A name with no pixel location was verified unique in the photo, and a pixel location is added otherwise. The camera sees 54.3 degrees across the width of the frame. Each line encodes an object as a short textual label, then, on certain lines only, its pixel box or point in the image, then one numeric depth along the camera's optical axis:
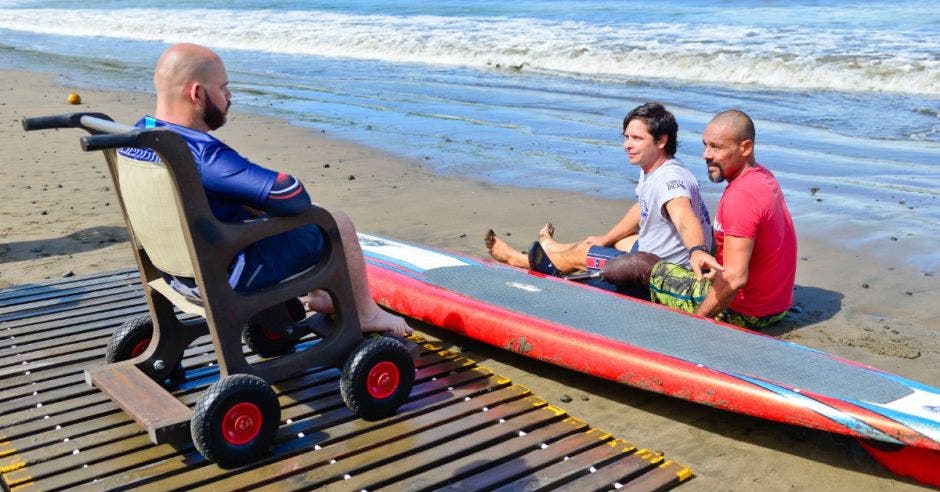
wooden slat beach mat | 3.37
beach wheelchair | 3.30
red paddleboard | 3.54
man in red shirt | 4.66
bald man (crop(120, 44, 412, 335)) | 3.39
